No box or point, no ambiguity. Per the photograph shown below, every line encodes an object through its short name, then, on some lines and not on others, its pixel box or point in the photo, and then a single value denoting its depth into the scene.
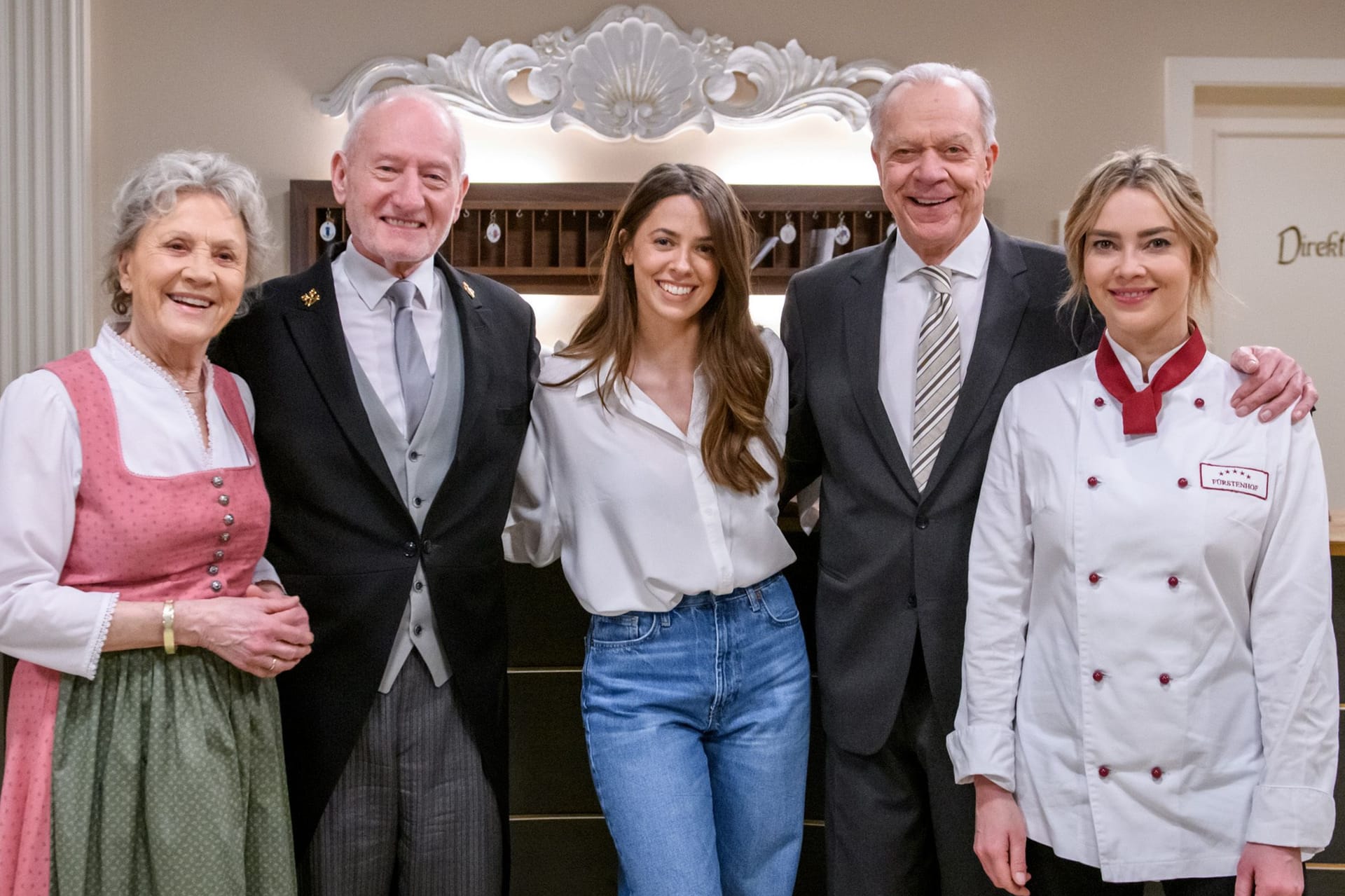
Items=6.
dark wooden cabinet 4.62
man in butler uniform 1.77
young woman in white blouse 1.79
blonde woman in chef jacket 1.51
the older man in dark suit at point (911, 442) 1.82
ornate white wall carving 4.60
